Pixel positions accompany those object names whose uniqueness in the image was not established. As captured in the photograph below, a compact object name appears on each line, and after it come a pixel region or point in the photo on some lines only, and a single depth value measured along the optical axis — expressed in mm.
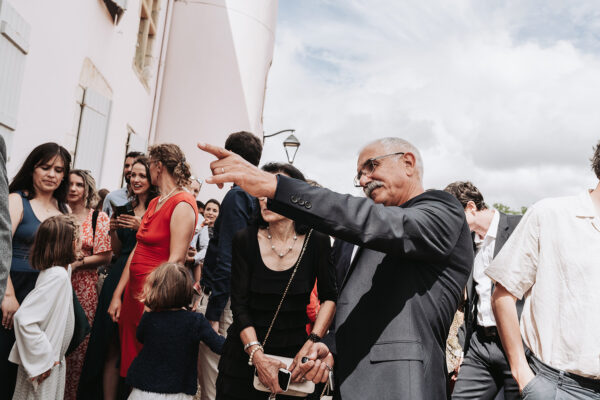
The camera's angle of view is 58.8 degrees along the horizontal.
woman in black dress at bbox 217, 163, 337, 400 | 2787
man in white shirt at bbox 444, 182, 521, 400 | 3602
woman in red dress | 3682
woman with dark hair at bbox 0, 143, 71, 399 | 3355
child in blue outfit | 3285
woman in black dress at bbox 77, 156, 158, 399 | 3998
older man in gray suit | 1590
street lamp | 13477
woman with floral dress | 4188
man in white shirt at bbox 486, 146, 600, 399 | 2049
